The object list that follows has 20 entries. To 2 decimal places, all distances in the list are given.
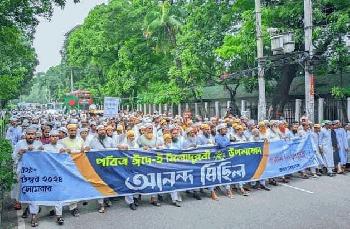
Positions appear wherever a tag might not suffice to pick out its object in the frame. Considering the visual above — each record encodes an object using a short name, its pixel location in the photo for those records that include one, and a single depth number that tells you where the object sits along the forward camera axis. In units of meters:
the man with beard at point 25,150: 9.29
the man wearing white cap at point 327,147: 14.35
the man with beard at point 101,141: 10.81
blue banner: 9.40
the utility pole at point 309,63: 17.73
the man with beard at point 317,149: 14.20
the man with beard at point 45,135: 11.60
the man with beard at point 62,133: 11.34
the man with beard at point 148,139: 11.16
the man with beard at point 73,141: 10.17
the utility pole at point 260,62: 19.75
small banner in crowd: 21.16
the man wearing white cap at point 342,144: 14.74
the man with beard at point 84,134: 10.99
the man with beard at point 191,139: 11.58
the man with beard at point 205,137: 12.39
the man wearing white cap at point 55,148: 9.27
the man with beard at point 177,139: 11.51
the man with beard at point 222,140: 11.52
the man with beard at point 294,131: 13.88
